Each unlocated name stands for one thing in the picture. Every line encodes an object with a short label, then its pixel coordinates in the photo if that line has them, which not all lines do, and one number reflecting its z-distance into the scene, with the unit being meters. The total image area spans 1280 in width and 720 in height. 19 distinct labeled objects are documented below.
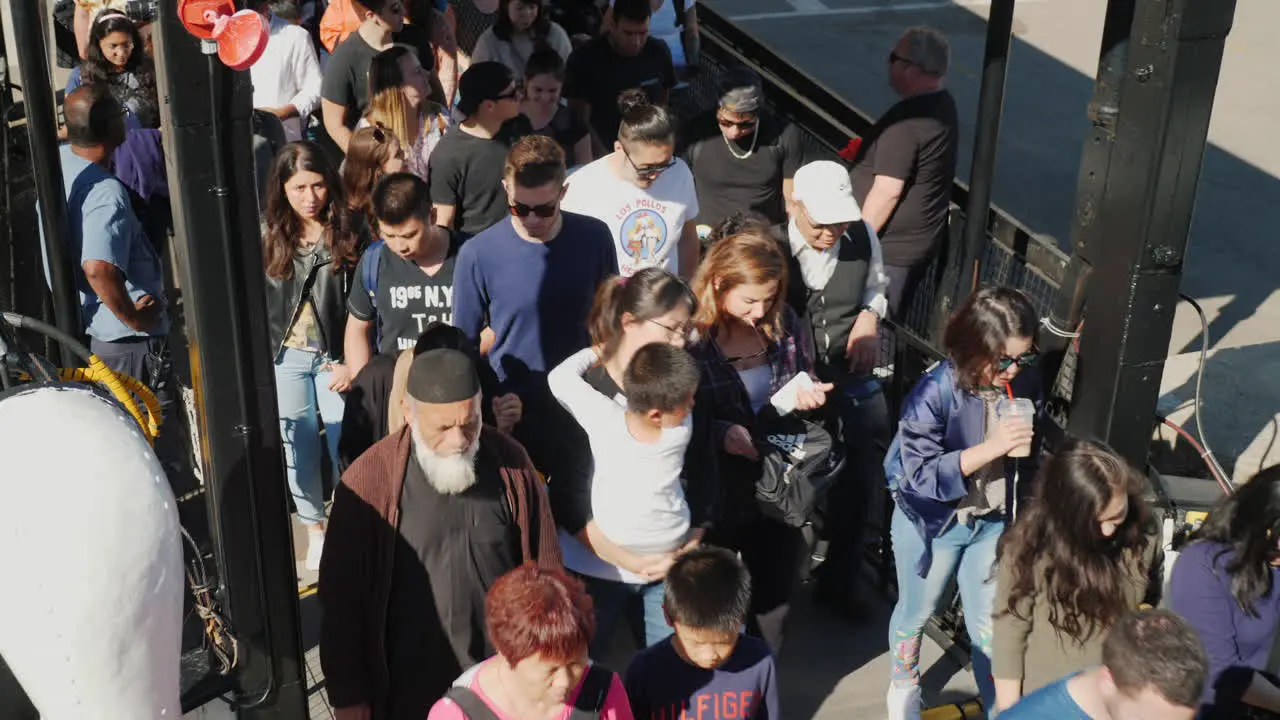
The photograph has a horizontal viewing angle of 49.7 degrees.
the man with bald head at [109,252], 5.82
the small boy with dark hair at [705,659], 3.68
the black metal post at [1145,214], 4.21
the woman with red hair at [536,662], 3.27
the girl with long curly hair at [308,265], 5.36
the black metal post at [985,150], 7.07
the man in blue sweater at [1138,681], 3.32
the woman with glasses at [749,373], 4.59
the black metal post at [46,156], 5.40
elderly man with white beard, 3.78
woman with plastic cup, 4.39
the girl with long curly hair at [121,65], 7.53
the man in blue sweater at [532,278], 5.00
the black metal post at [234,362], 3.17
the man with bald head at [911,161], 6.85
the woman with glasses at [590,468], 4.35
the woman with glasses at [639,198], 5.66
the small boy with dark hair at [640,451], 4.07
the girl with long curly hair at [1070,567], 3.96
